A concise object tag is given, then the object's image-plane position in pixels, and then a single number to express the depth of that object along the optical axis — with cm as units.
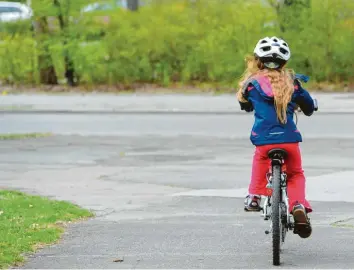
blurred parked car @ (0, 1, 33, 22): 4932
